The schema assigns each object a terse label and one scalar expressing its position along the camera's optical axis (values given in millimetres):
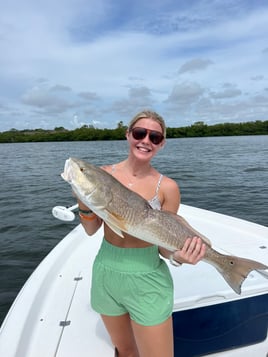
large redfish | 1956
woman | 2023
